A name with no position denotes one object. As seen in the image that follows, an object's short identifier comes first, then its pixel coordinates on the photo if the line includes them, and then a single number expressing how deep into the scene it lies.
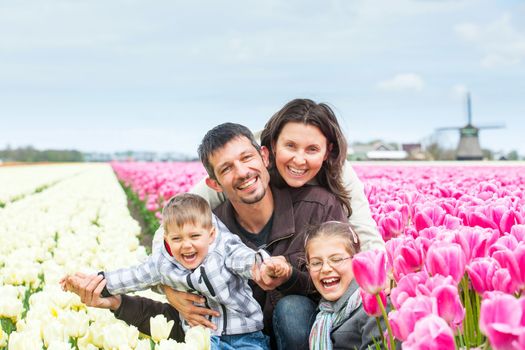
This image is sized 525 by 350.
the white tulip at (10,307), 2.99
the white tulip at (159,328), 2.58
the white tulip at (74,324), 2.69
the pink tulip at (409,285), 1.56
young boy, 2.90
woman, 3.30
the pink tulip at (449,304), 1.41
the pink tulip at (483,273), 1.61
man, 2.89
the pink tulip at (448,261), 1.58
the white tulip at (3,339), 2.65
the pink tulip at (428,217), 2.59
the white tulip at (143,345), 2.36
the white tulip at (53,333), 2.60
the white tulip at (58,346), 2.30
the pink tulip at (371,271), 1.64
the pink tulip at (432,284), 1.46
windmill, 52.25
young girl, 2.52
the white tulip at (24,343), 2.38
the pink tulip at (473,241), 1.75
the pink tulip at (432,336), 1.22
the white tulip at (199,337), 2.44
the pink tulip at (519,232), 2.04
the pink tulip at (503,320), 1.16
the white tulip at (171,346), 2.27
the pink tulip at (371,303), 1.74
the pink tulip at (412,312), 1.34
